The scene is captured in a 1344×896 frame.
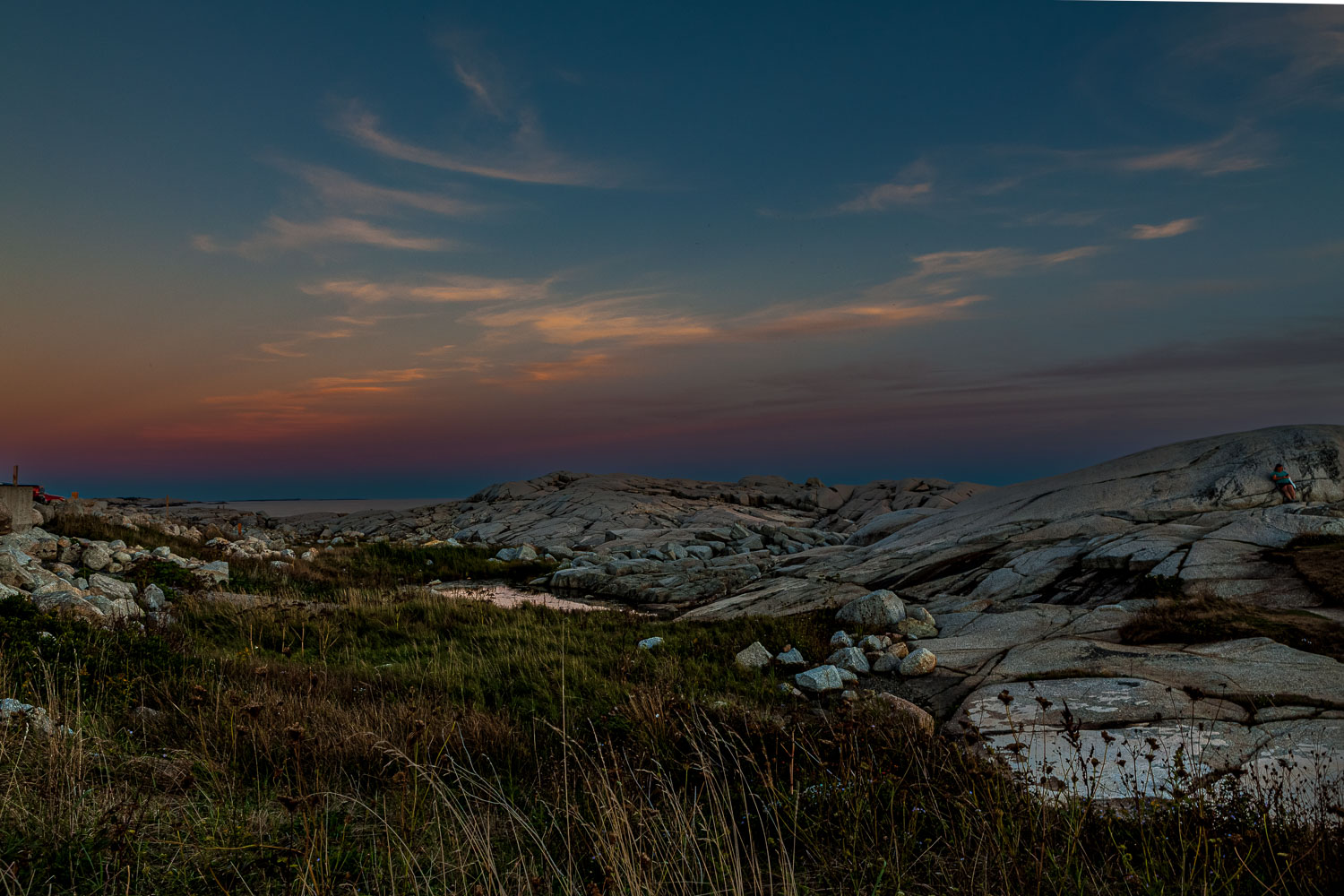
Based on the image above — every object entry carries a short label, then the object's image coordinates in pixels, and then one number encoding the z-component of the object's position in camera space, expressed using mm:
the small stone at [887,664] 7934
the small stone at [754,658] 8188
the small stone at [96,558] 12016
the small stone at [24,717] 4348
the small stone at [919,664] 7668
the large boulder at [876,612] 9555
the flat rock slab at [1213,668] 5758
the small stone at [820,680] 7250
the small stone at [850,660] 8030
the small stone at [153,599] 10047
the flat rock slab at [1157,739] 4246
